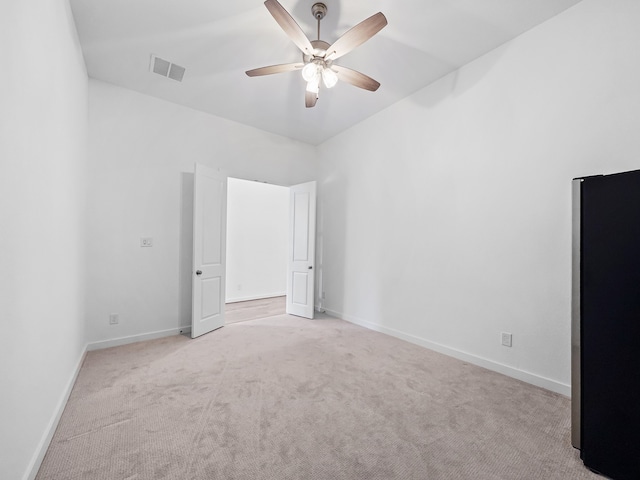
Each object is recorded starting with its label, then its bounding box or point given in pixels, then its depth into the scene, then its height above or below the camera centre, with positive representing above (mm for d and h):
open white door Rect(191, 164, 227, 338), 3588 -109
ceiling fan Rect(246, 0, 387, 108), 1905 +1522
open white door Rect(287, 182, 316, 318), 4582 -125
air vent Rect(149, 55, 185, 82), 2922 +1874
